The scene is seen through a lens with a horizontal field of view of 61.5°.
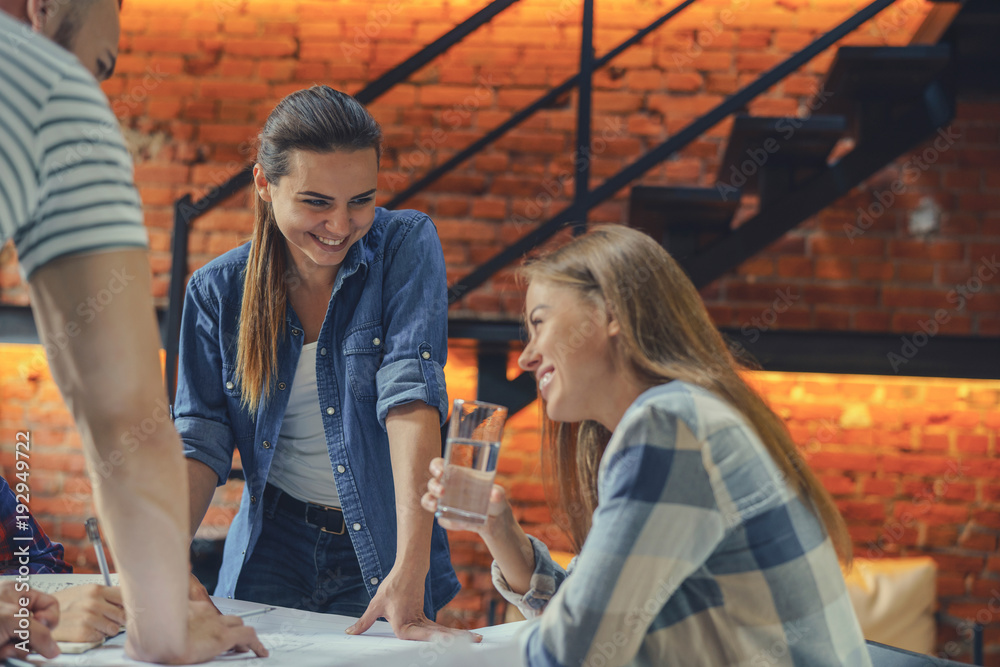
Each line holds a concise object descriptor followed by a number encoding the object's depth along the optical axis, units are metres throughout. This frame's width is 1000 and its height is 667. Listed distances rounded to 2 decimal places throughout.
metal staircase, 2.12
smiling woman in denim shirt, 1.24
